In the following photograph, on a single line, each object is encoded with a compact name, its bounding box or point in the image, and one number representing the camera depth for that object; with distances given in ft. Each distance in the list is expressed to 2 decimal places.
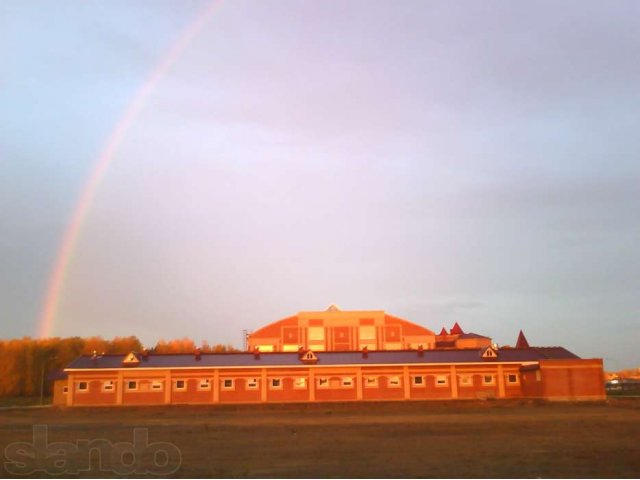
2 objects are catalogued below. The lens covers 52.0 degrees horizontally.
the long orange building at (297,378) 197.26
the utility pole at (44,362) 334.03
